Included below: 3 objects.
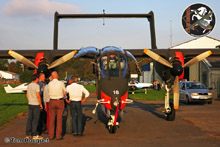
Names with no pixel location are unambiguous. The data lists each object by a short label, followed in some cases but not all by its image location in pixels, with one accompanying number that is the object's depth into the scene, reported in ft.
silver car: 73.97
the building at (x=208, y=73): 103.58
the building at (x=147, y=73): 221.66
